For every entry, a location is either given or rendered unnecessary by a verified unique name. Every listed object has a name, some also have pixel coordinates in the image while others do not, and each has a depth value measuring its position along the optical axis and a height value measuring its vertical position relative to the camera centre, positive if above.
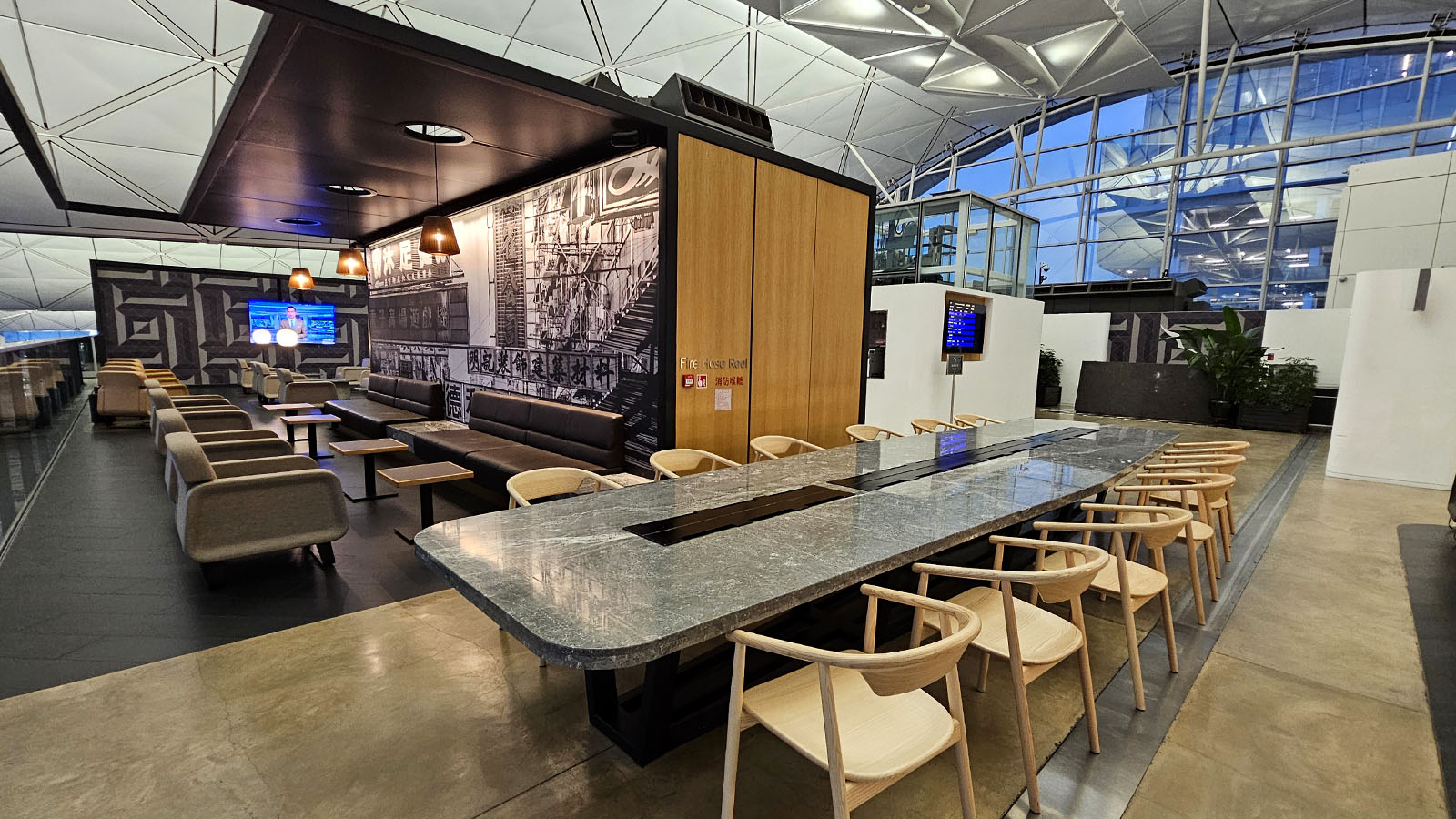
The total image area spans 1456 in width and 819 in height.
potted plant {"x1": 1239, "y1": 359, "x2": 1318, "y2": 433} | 9.83 -0.60
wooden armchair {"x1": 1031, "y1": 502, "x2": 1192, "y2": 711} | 2.21 -0.91
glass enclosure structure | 8.80 +1.64
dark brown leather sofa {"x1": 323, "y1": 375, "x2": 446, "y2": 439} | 7.37 -1.01
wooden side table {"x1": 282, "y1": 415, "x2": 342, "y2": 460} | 6.35 -0.98
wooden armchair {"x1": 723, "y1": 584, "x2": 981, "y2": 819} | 1.29 -0.95
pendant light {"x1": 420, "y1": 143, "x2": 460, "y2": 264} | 4.86 +0.80
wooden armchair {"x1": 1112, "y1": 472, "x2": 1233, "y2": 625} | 2.92 -0.81
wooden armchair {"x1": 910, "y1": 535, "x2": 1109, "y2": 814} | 1.73 -0.93
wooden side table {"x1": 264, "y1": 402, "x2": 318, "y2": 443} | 7.59 -0.99
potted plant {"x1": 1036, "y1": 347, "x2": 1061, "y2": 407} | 12.93 -0.57
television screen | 15.37 +0.33
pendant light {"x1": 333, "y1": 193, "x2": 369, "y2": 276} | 7.70 +0.90
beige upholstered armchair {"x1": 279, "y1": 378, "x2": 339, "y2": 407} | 9.38 -0.94
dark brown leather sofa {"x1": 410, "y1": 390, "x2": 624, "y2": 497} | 4.86 -0.94
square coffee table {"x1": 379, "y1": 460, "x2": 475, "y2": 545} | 4.02 -0.96
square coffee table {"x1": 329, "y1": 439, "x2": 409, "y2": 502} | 4.99 -0.96
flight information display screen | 7.67 +0.31
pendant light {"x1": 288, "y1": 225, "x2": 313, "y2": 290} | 9.06 +0.79
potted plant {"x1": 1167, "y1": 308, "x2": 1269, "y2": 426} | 10.12 +0.02
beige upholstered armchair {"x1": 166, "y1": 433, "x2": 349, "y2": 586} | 3.29 -1.01
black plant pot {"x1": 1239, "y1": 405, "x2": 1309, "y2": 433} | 9.99 -0.98
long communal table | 1.42 -0.65
